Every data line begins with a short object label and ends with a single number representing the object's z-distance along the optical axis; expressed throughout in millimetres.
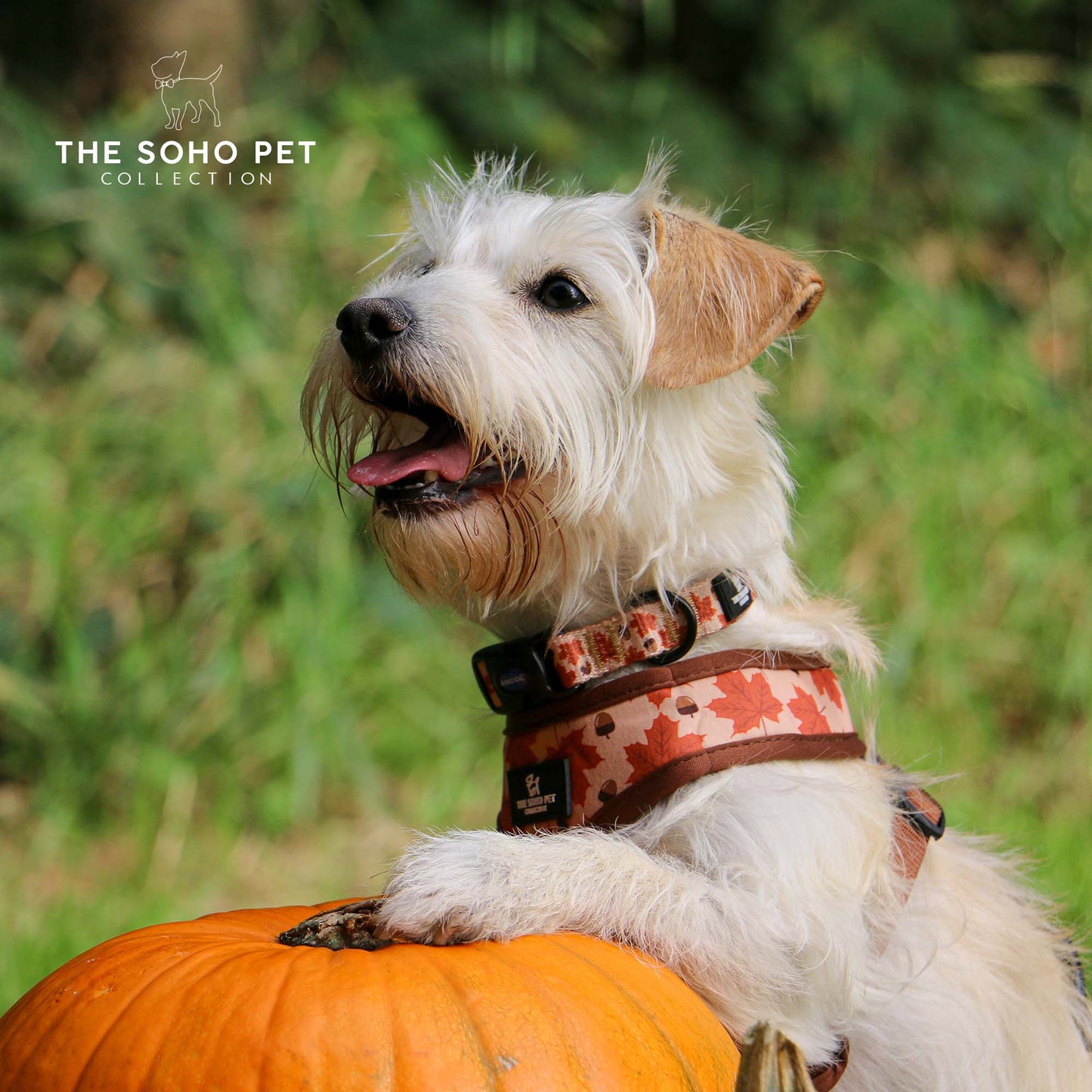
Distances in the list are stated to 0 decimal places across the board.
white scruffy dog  2080
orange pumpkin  2007
